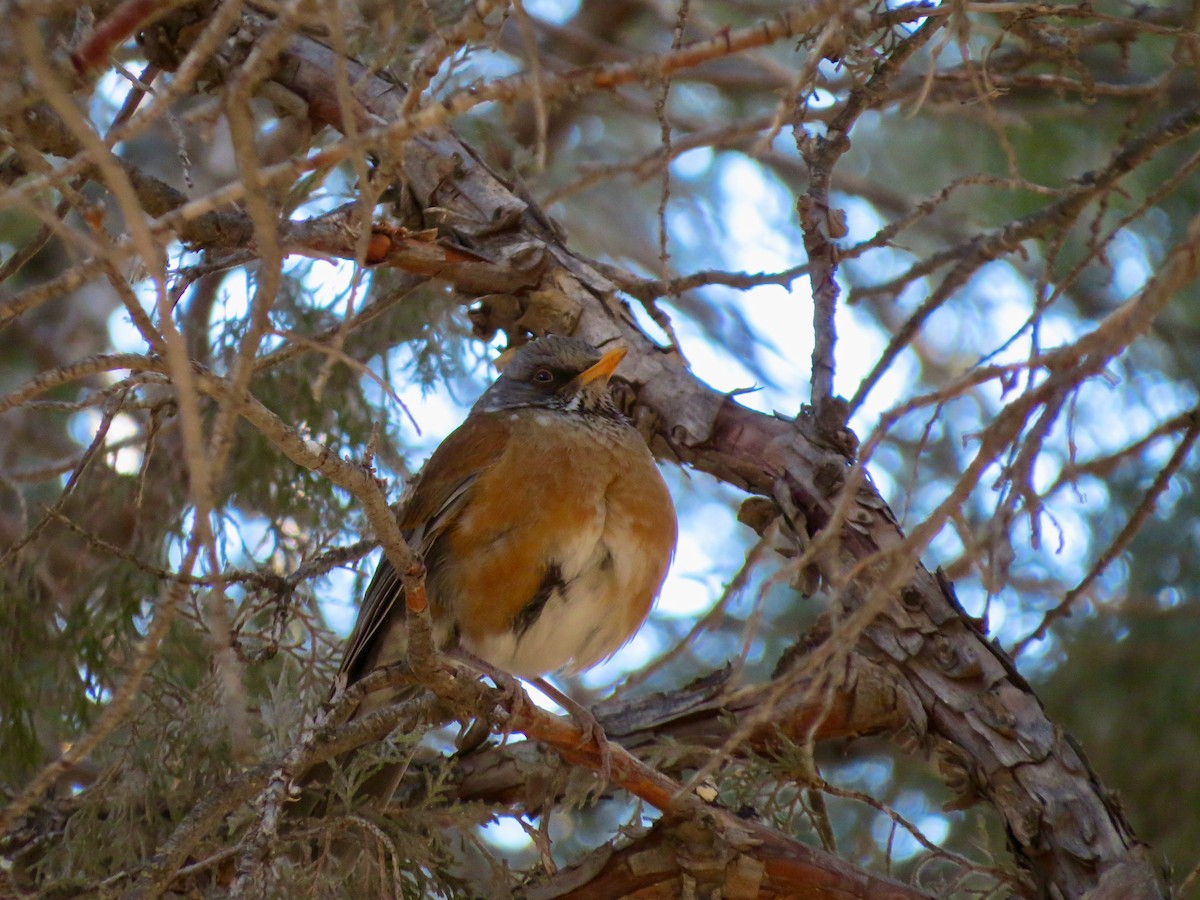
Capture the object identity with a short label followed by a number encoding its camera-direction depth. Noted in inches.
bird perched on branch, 336.8
